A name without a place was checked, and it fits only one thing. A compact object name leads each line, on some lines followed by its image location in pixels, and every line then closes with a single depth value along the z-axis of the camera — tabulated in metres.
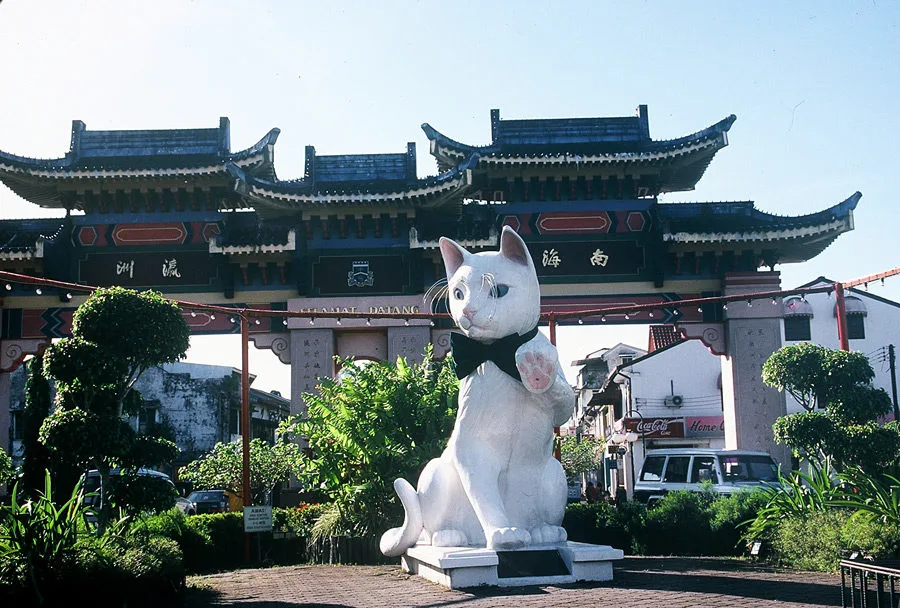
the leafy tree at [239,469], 21.27
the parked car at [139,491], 8.34
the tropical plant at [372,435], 10.55
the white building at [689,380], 31.55
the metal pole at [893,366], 25.17
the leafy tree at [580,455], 38.83
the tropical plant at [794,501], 9.09
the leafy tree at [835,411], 10.54
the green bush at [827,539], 7.38
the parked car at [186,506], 21.48
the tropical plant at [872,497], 7.91
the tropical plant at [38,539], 5.62
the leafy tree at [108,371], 8.09
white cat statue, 7.05
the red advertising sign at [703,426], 34.07
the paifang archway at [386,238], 19.08
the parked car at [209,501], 23.47
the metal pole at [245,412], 12.20
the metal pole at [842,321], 13.10
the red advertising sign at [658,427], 34.28
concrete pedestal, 6.47
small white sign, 11.50
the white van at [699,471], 15.47
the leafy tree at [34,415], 15.30
